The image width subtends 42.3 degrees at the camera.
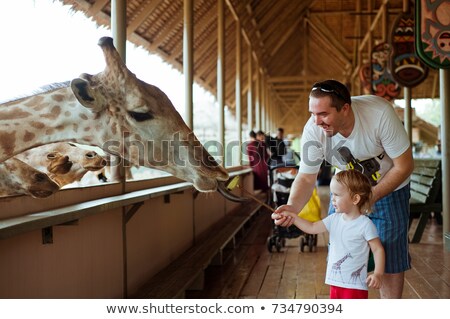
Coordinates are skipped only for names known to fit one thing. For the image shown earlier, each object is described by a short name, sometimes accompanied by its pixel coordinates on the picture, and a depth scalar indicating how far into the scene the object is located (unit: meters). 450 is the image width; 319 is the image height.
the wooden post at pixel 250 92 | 12.61
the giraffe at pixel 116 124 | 2.15
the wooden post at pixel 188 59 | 5.71
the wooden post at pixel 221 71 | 7.90
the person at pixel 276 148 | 8.17
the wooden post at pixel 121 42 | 3.54
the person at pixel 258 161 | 9.66
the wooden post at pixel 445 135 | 5.37
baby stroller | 5.87
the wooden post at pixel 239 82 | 10.16
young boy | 2.48
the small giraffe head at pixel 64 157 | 2.50
